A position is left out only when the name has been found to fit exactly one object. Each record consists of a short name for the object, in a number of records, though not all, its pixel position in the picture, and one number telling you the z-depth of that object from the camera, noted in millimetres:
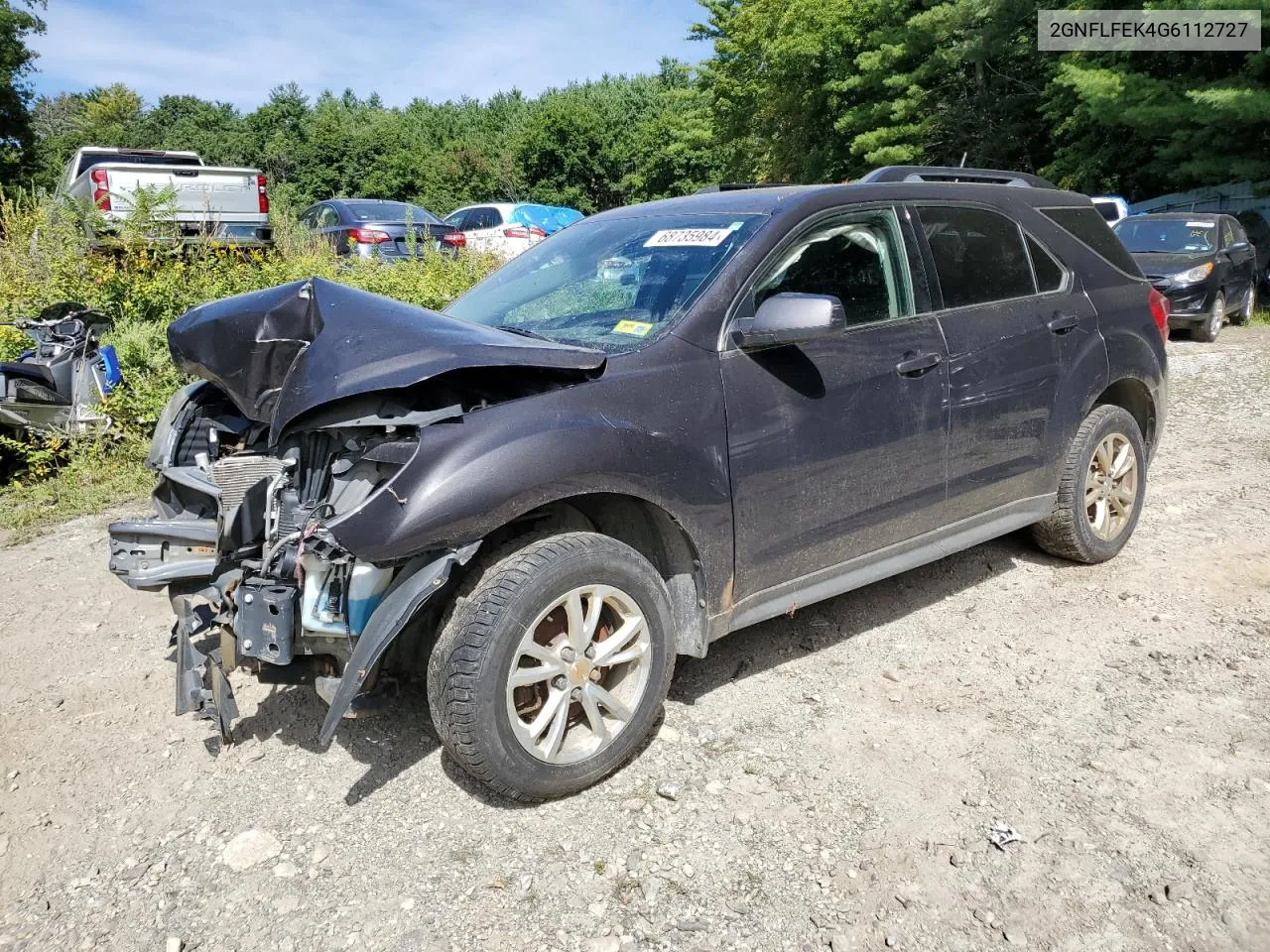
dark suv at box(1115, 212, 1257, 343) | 11938
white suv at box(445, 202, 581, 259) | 14633
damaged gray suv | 2762
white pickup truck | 9461
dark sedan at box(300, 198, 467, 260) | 12195
